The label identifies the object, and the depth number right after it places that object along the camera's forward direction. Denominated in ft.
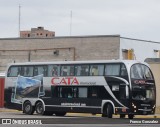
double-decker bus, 119.44
